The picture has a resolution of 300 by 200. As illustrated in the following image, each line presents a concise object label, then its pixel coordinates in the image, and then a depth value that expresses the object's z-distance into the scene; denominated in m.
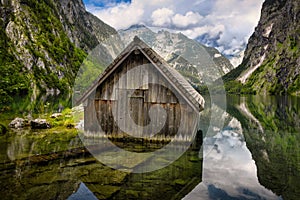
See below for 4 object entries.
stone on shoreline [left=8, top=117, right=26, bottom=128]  26.58
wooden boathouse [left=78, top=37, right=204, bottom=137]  18.30
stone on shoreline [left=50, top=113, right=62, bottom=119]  32.38
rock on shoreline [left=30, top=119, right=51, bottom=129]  26.95
